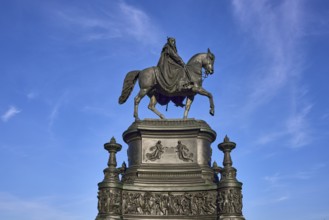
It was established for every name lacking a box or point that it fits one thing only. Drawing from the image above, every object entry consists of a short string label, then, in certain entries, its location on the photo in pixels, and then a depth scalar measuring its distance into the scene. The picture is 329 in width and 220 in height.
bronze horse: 21.41
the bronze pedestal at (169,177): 18.12
